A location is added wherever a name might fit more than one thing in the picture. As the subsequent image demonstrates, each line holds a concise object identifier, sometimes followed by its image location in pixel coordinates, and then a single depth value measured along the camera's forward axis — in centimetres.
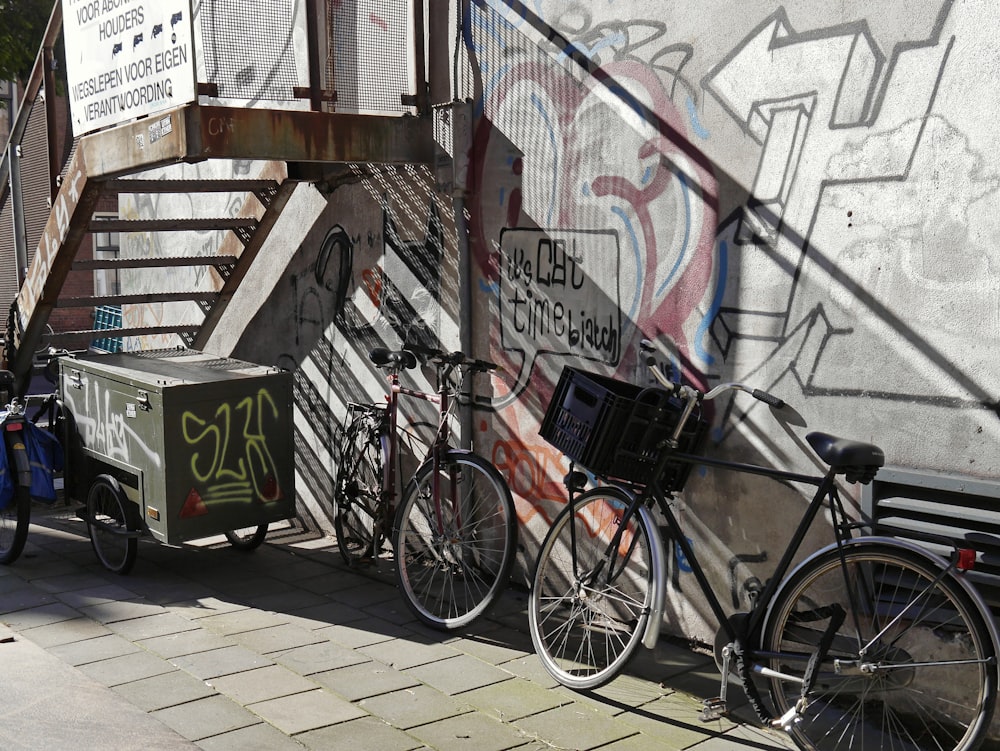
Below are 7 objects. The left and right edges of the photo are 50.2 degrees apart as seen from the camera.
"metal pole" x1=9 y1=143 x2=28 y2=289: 765
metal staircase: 547
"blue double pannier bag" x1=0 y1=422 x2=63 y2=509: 634
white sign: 552
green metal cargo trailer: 579
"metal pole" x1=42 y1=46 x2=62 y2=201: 682
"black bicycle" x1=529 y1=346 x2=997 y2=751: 359
